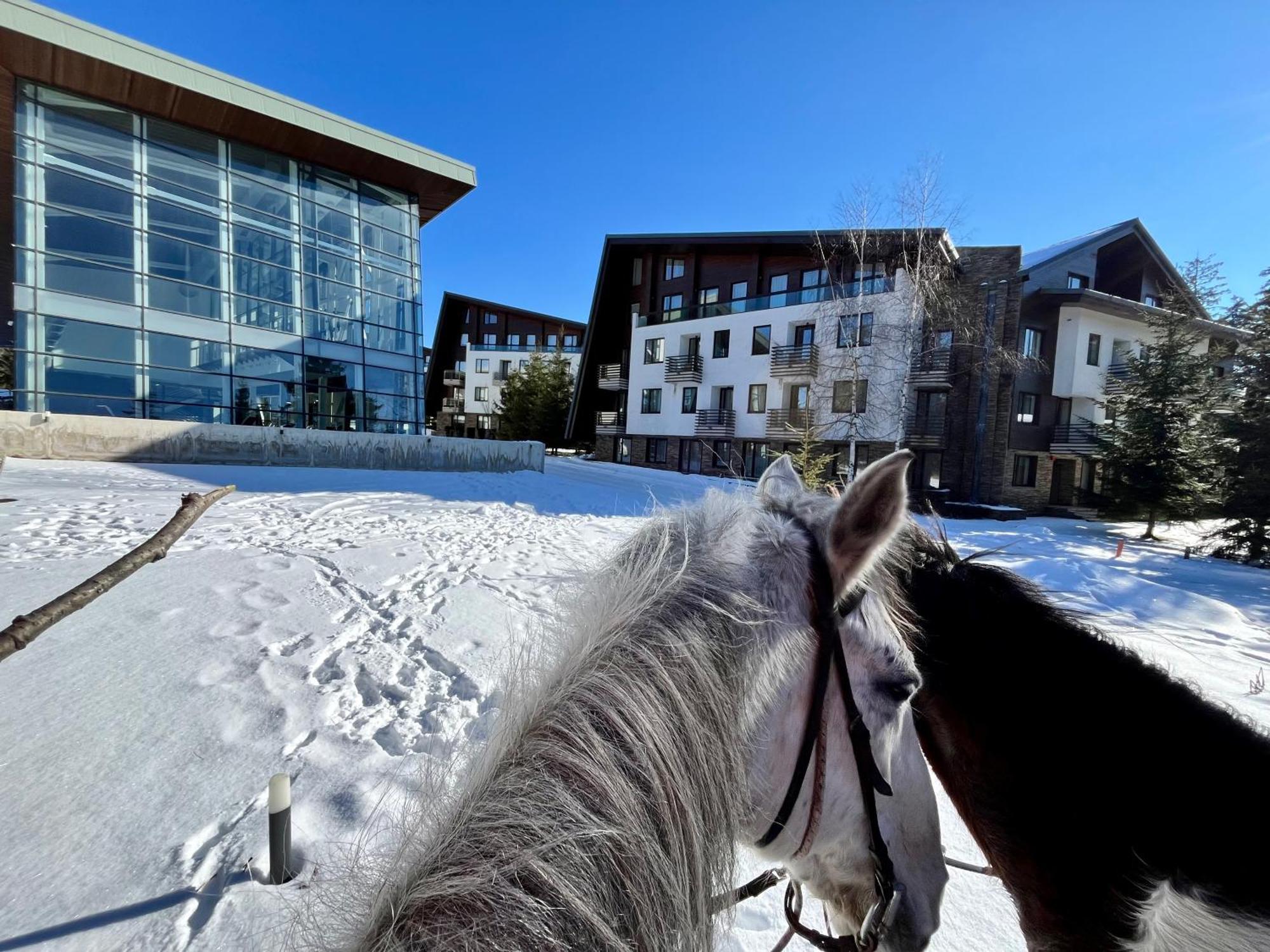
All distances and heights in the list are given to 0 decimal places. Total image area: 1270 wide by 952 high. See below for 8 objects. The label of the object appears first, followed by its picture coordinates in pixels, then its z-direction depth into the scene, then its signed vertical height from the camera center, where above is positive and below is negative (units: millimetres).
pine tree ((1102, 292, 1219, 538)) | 17297 +757
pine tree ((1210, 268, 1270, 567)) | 13500 +167
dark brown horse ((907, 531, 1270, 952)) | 1178 -820
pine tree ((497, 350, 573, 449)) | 40875 +2166
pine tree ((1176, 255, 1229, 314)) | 21062 +6837
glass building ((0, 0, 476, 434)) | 14594 +5466
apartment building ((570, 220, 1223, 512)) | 21609 +3945
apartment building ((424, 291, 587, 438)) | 54000 +7631
